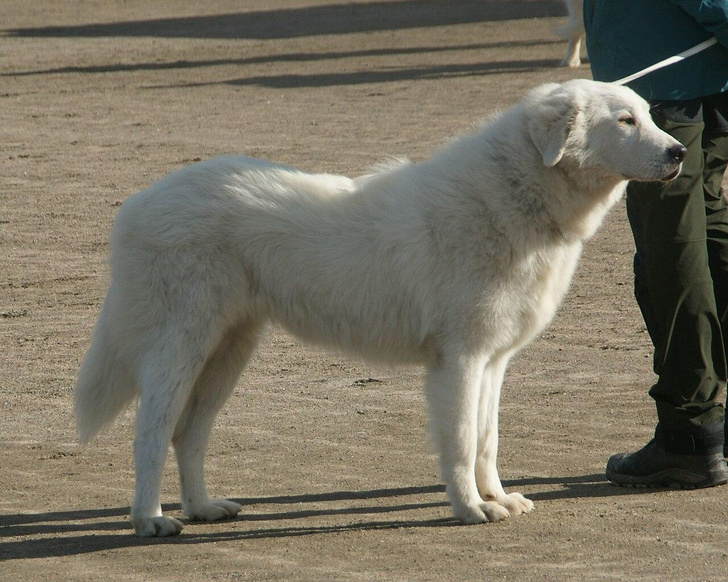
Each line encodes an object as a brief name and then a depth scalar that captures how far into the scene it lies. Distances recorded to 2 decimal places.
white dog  11.19
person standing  11.75
